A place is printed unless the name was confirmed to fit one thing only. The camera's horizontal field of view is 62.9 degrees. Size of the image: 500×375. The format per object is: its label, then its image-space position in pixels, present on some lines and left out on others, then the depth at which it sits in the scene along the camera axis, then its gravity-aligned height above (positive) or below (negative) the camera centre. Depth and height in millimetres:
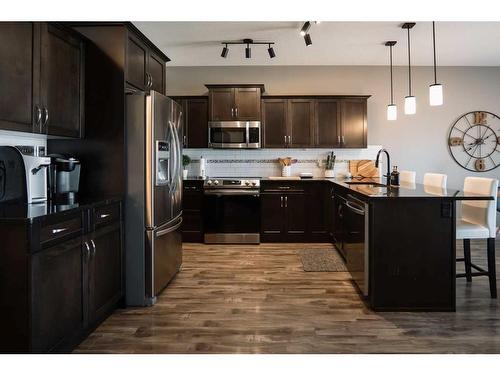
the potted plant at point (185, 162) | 6293 +312
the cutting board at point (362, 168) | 6429 +209
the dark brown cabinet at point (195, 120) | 6219 +950
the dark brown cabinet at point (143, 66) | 3375 +1080
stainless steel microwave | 6102 +720
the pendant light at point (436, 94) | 3756 +797
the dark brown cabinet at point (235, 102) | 6086 +1191
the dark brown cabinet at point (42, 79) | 2428 +699
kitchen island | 3133 -548
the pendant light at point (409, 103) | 4398 +839
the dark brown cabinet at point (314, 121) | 6176 +912
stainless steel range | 5820 -403
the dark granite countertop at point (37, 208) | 2034 -145
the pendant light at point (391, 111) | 4986 +854
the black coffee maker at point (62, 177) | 2934 +41
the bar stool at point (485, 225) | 3445 -384
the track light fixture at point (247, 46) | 5277 +1807
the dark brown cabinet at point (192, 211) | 5871 -415
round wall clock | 6473 +658
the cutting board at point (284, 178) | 6047 +54
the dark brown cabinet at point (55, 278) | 1978 -527
